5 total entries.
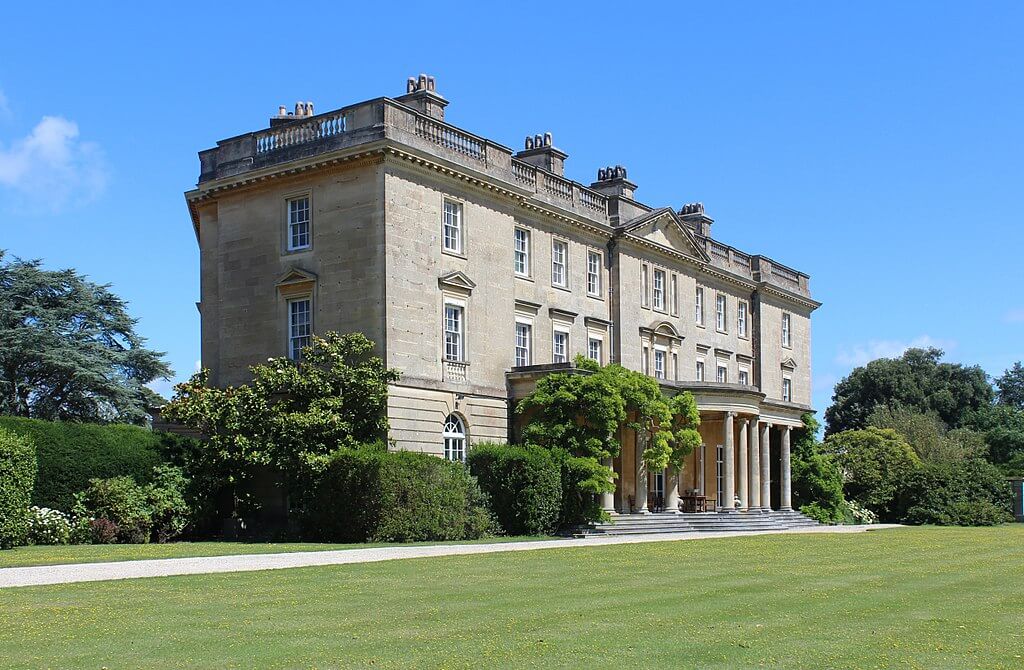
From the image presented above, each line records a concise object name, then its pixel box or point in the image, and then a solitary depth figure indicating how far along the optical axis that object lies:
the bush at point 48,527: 26.08
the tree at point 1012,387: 91.81
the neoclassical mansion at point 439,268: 32.00
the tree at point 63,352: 46.22
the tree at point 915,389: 81.69
